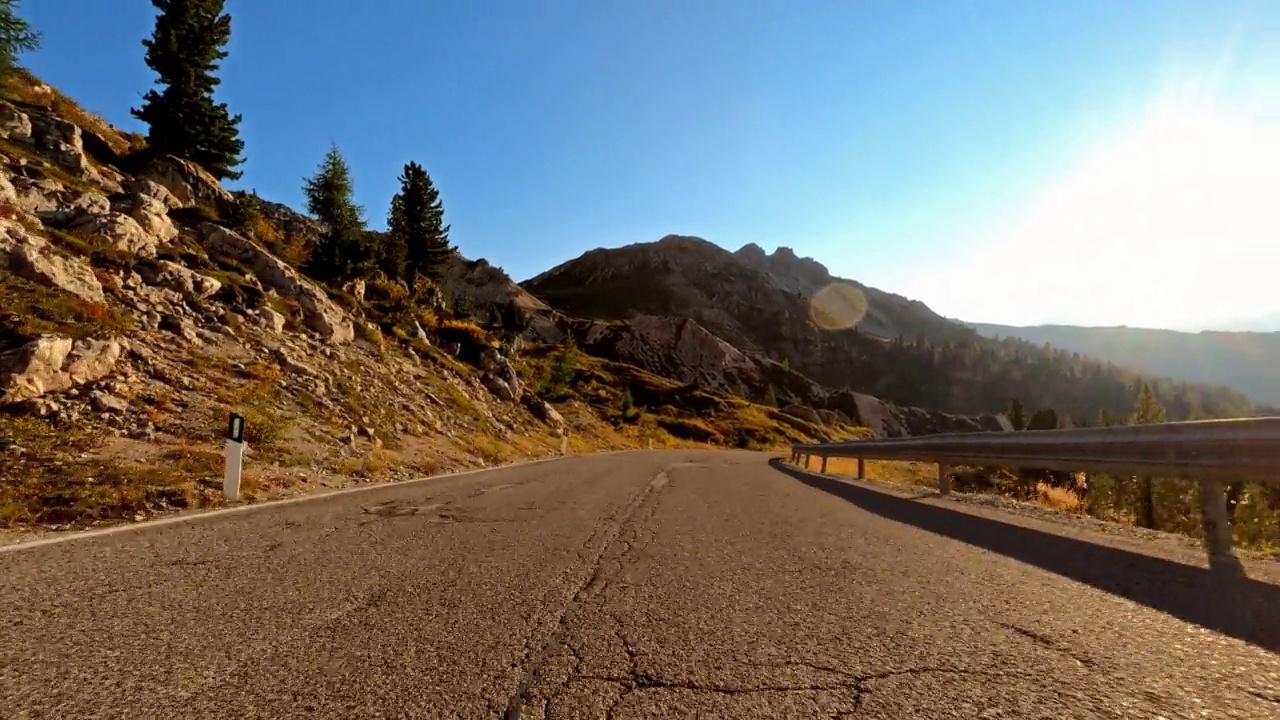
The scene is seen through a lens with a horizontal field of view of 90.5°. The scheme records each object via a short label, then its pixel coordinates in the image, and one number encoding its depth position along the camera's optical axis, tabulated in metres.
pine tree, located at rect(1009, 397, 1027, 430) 100.50
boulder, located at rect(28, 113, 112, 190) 22.38
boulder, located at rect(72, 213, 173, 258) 17.36
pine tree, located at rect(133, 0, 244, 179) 34.03
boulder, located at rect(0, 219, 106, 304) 13.37
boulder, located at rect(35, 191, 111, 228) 17.25
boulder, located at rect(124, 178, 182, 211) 23.88
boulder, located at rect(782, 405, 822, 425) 122.06
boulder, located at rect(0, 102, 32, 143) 22.14
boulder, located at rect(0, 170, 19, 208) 16.42
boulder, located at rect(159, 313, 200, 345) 15.17
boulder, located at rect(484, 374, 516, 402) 35.63
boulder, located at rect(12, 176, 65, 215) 17.23
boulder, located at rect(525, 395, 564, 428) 38.94
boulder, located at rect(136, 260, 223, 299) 16.81
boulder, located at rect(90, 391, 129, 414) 10.60
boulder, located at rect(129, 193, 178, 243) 20.22
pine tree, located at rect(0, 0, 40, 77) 24.84
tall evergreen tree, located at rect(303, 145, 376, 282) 30.97
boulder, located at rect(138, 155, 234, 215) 27.76
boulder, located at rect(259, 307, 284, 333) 19.42
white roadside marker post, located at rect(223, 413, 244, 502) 8.57
